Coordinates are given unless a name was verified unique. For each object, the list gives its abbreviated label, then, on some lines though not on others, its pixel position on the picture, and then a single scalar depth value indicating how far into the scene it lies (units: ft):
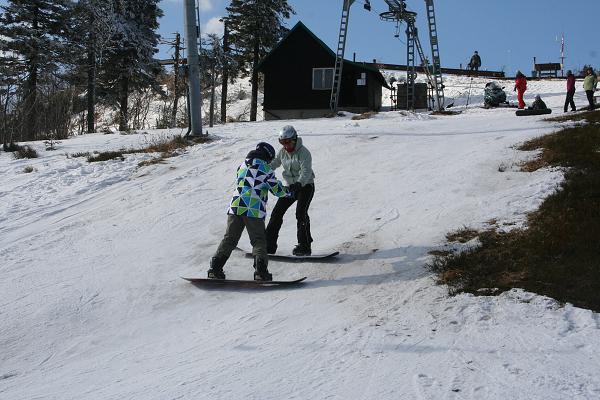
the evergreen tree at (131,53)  107.24
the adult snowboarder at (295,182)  23.66
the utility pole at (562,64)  148.14
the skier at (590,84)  64.54
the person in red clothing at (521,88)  74.39
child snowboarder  21.17
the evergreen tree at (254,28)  119.96
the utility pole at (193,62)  51.49
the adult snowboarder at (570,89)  66.33
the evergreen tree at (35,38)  95.61
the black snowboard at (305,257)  23.54
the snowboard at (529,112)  62.90
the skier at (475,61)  155.53
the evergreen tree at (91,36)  103.04
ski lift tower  86.53
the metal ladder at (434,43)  85.71
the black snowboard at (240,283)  20.68
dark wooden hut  110.93
